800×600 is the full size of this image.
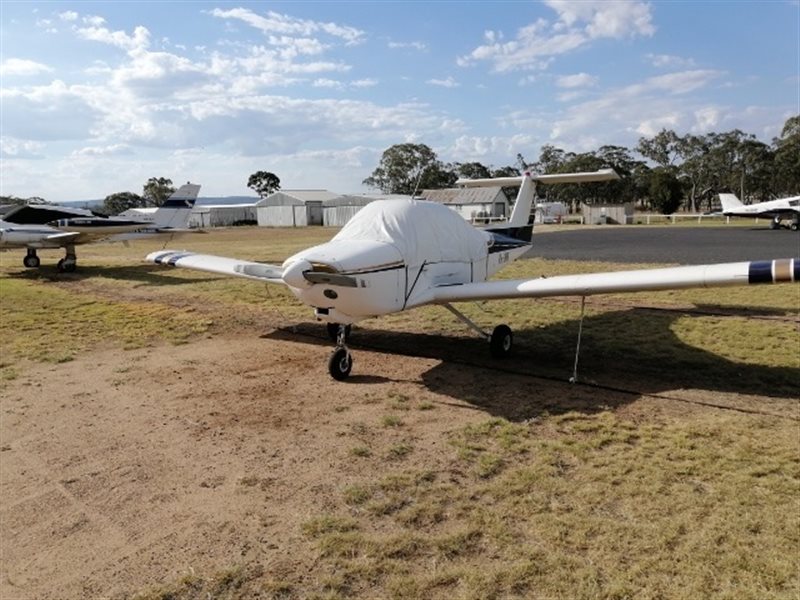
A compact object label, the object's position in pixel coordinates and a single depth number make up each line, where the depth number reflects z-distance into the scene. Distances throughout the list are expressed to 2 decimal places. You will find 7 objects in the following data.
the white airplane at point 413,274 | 6.95
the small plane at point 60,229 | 21.16
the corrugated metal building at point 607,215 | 56.91
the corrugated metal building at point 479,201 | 69.31
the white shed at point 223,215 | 84.44
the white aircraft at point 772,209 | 35.66
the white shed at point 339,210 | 74.62
